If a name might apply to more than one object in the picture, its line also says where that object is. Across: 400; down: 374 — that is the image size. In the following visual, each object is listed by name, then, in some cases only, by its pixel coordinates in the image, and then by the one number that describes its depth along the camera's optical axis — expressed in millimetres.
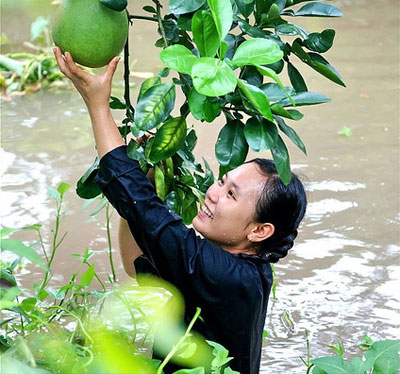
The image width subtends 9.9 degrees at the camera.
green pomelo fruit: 4897
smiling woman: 5011
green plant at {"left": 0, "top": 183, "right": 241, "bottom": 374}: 4361
